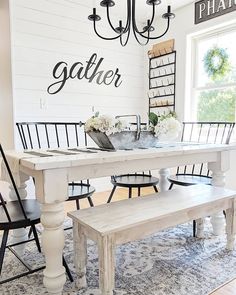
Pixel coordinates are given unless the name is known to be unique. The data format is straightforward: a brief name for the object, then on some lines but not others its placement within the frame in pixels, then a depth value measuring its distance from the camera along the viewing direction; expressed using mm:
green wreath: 3113
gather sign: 3260
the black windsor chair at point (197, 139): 2406
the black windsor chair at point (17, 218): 1410
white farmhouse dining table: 1312
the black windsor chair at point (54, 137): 2472
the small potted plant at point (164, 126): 1783
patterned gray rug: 1563
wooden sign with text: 2949
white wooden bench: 1305
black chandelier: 1777
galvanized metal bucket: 1715
